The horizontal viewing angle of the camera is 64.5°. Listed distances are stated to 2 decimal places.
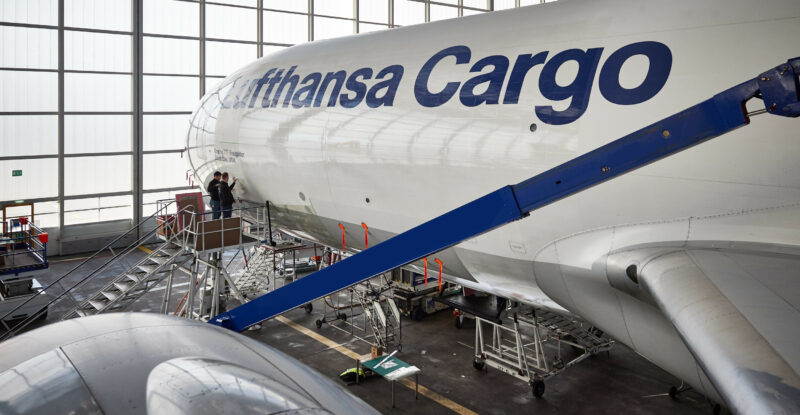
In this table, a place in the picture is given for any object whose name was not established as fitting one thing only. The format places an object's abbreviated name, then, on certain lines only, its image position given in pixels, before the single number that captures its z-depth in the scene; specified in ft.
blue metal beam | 17.20
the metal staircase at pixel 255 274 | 74.28
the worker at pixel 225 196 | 54.19
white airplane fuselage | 22.90
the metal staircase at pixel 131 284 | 55.57
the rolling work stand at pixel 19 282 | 63.26
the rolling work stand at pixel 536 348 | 50.08
